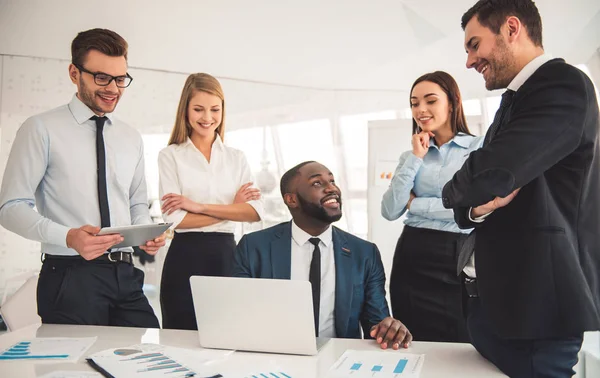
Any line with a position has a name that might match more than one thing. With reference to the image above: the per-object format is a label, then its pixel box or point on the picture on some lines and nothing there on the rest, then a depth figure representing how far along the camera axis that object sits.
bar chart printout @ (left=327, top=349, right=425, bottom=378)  1.51
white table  1.56
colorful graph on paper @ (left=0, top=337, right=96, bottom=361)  1.69
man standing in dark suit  1.42
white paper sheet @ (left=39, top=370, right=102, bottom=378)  1.50
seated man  2.27
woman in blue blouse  2.54
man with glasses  2.23
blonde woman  2.78
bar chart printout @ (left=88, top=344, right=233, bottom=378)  1.53
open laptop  1.66
